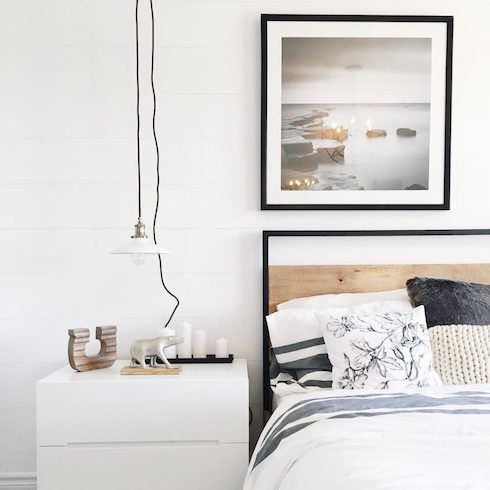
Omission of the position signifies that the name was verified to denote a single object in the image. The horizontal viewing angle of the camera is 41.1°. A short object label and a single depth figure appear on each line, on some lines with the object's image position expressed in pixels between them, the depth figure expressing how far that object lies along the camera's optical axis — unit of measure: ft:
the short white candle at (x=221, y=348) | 8.53
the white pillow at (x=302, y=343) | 7.81
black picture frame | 8.81
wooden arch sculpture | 7.87
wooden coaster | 7.73
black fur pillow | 7.83
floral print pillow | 7.00
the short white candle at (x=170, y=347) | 8.13
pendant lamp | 8.81
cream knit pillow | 7.13
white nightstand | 7.40
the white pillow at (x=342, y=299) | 8.62
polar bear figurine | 7.88
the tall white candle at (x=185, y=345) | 8.50
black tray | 8.35
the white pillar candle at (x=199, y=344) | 8.50
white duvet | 4.28
